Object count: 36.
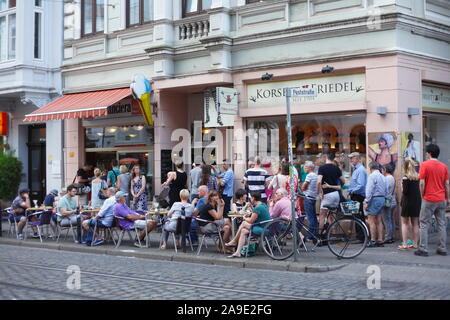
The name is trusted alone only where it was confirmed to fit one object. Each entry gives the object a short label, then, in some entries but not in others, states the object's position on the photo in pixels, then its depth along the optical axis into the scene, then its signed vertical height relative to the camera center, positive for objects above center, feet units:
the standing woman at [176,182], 51.14 -0.74
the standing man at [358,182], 44.91 -0.78
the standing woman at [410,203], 41.45 -2.16
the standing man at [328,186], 43.01 -1.00
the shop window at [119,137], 63.26 +3.86
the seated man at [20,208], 53.16 -2.86
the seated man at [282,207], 39.78 -2.23
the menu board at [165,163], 60.44 +0.97
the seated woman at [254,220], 38.83 -2.96
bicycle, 37.58 -3.86
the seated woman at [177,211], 42.32 -2.61
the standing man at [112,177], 61.67 -0.34
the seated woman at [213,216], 41.42 -2.86
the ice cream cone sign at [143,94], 58.54 +7.48
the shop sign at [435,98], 49.70 +5.84
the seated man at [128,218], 45.52 -3.25
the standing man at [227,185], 52.60 -1.06
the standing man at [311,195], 43.55 -1.64
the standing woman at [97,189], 55.72 -1.36
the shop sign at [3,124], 76.07 +6.20
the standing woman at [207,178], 49.75 -0.43
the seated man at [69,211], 48.96 -2.90
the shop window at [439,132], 50.80 +3.22
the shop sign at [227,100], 52.39 +6.14
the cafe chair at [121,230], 45.58 -4.15
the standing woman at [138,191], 55.06 -1.56
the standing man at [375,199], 42.75 -1.91
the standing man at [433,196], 38.14 -1.56
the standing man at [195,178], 54.29 -0.46
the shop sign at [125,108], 62.56 +6.64
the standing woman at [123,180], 58.23 -0.66
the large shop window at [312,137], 48.85 +2.89
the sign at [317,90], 48.06 +6.58
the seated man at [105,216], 46.01 -3.11
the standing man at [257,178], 47.91 -0.45
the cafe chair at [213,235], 41.28 -4.16
